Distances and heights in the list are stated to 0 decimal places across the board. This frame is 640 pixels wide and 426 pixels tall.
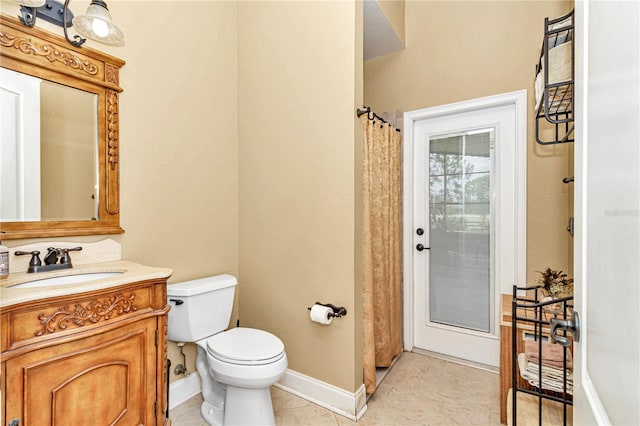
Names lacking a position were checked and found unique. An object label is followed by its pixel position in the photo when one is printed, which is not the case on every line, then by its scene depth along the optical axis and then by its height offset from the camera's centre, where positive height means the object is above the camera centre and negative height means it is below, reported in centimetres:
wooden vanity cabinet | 101 -51
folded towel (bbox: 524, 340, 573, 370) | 119 -53
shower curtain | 208 -25
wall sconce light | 136 +79
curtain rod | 191 +57
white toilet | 162 -71
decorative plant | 176 -40
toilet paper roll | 191 -60
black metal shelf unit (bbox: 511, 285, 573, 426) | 107 -56
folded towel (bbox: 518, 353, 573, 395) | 115 -59
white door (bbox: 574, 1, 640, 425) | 47 +0
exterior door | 242 -12
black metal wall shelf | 114 +51
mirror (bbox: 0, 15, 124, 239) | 141 +34
